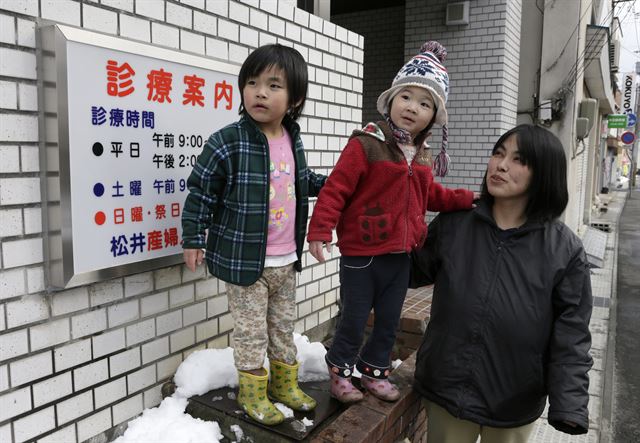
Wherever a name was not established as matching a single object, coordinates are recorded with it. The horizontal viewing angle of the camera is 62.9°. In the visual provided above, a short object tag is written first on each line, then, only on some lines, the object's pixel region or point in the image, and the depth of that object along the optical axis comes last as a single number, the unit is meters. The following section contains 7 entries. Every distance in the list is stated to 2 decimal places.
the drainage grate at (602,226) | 15.47
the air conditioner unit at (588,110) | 10.88
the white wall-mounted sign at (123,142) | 2.02
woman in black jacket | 2.19
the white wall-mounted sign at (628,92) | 25.82
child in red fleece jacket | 2.33
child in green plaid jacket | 2.14
